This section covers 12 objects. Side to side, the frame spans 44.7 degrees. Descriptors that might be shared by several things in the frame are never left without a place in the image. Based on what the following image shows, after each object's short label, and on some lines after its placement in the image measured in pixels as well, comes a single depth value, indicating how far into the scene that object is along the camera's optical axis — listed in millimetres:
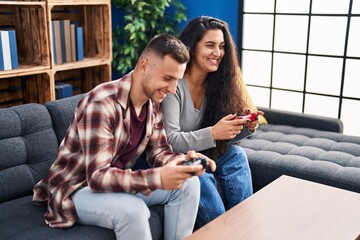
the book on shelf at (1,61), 2848
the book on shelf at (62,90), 3305
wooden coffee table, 1617
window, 3416
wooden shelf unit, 3049
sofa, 1747
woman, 2092
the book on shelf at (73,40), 3305
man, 1599
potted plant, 3623
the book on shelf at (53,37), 3160
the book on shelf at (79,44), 3375
